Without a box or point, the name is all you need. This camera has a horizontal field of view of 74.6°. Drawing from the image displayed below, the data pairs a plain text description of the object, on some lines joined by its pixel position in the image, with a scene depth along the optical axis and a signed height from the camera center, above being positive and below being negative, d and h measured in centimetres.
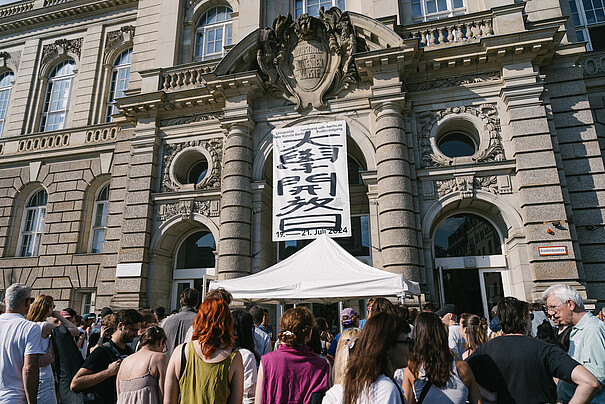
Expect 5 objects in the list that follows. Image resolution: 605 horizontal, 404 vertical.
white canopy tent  807 +55
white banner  1205 +379
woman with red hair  324 -45
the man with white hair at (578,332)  339 -25
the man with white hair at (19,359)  415 -49
